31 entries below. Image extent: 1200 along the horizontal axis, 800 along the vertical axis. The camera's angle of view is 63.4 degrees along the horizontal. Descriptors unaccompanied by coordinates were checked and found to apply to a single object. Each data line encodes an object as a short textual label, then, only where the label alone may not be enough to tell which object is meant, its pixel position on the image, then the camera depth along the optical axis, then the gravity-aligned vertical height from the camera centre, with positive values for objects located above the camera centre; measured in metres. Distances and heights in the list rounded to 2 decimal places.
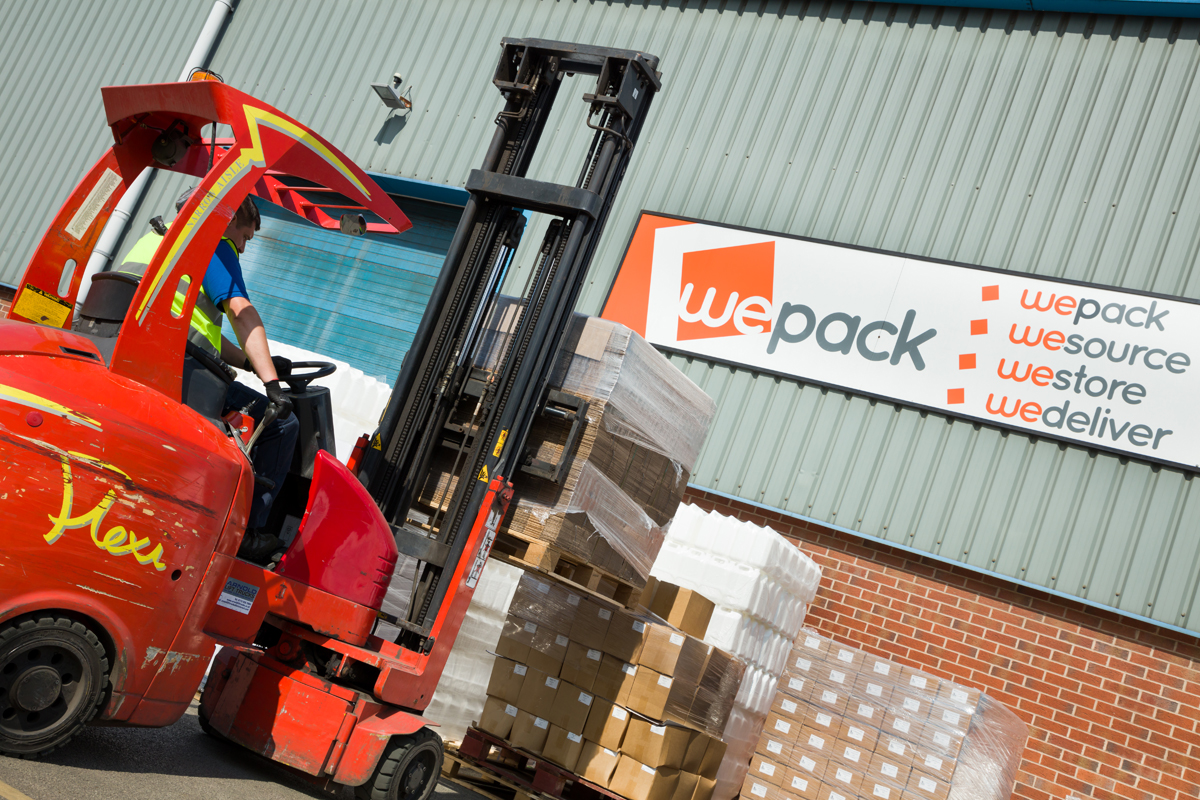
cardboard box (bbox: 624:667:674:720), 5.93 -0.59
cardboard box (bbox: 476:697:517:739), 6.25 -1.11
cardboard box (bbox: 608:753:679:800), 5.93 -1.10
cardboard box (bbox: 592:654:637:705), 6.02 -0.59
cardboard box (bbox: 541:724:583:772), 6.08 -1.11
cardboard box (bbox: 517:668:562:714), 6.14 -0.84
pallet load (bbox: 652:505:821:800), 6.86 +0.20
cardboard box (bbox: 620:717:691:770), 5.93 -0.87
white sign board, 7.88 +2.94
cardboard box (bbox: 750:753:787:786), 6.74 -0.87
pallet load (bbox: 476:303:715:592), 4.74 +0.53
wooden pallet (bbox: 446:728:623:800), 6.18 -1.41
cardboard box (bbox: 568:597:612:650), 6.05 -0.32
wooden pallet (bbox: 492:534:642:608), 4.66 -0.05
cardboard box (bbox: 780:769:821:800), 6.61 -0.87
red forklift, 3.14 -0.11
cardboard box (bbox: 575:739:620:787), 6.04 -1.11
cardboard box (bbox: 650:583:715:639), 6.54 -0.04
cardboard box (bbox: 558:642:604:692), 6.05 -0.59
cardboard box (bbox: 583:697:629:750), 6.04 -0.86
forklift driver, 3.89 +0.33
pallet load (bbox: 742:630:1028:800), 6.42 -0.35
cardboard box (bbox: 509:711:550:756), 6.17 -1.10
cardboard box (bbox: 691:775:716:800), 6.45 -1.10
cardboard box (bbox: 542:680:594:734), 6.07 -0.85
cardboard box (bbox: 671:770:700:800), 6.22 -1.09
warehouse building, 7.67 +3.07
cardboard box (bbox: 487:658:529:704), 6.23 -0.86
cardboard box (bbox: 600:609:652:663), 5.98 -0.32
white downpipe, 12.47 +2.48
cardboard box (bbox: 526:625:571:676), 6.11 -0.58
